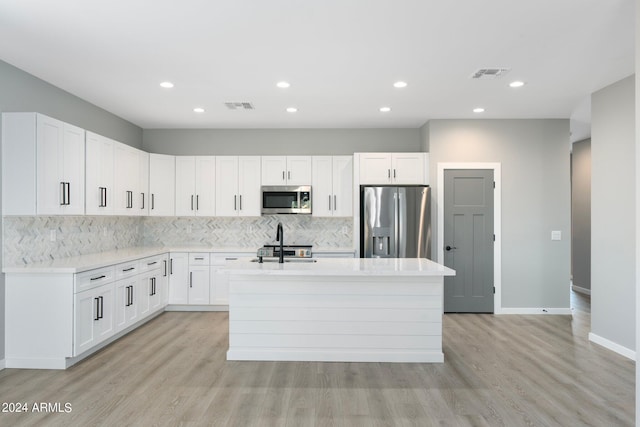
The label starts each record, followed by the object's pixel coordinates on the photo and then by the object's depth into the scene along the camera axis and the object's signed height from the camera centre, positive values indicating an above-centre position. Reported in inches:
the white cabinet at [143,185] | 218.8 +15.5
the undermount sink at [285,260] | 166.7 -20.4
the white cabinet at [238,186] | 236.7 +15.8
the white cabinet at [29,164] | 138.6 +17.0
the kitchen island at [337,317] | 147.9 -38.5
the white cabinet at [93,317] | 143.4 -39.9
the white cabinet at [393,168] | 226.2 +25.4
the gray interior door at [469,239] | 222.1 -14.3
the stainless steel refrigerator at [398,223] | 212.8 -5.3
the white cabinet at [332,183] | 236.1 +17.6
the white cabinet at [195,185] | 236.8 +16.3
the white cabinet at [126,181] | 194.4 +16.1
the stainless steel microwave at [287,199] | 233.3 +8.0
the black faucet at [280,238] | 147.6 -9.7
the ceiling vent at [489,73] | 147.8 +53.2
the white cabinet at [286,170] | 236.2 +25.2
